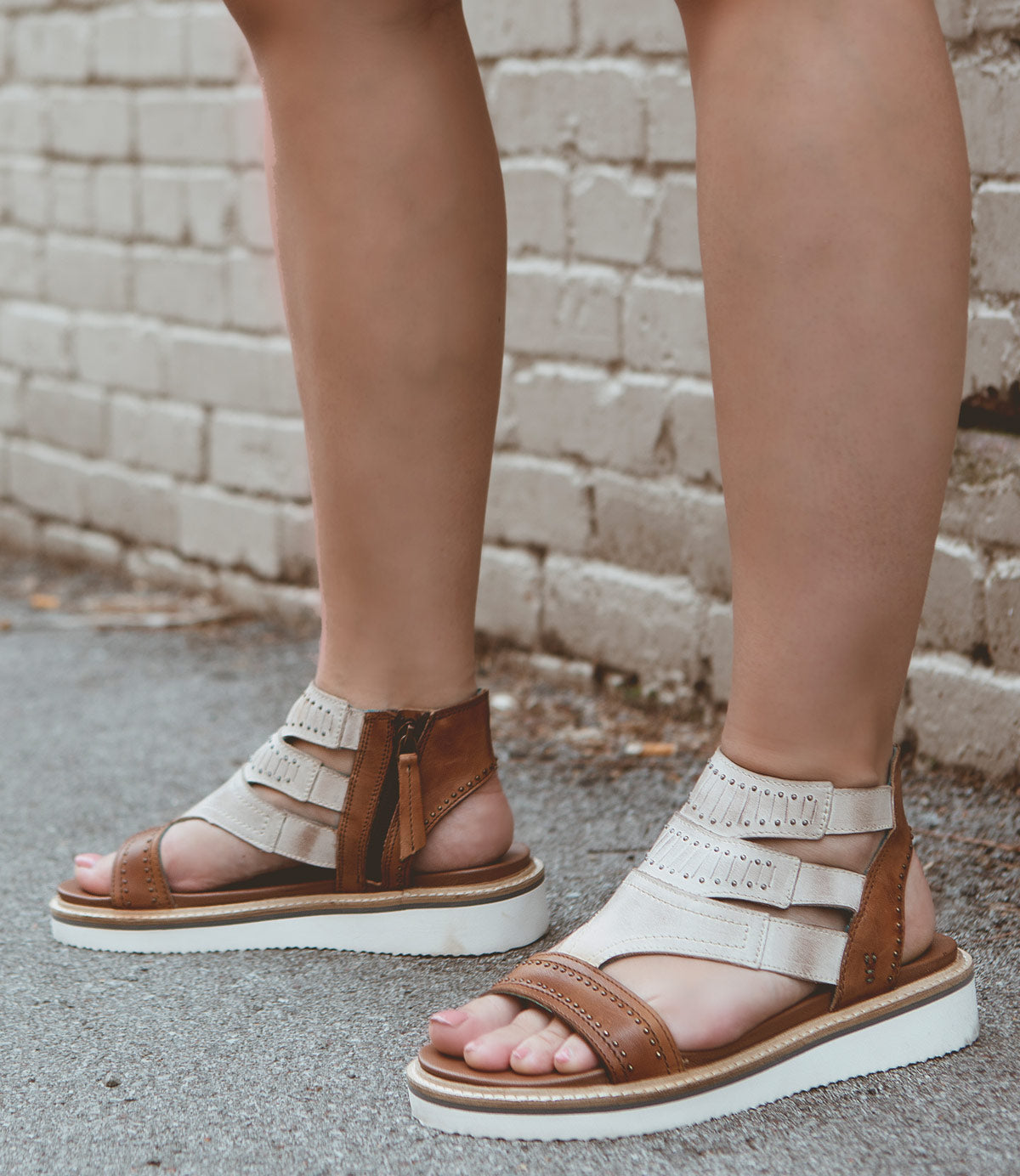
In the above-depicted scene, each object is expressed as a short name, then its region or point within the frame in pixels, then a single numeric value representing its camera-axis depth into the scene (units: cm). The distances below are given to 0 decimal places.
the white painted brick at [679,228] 182
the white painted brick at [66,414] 292
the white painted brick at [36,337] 297
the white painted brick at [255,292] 248
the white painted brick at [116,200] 275
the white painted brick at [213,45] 245
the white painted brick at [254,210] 247
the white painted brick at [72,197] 285
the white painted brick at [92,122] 273
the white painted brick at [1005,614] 157
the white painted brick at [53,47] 279
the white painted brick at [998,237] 151
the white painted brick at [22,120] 294
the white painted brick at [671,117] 181
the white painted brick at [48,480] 300
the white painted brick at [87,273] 281
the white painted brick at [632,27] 181
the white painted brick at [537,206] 199
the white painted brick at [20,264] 301
